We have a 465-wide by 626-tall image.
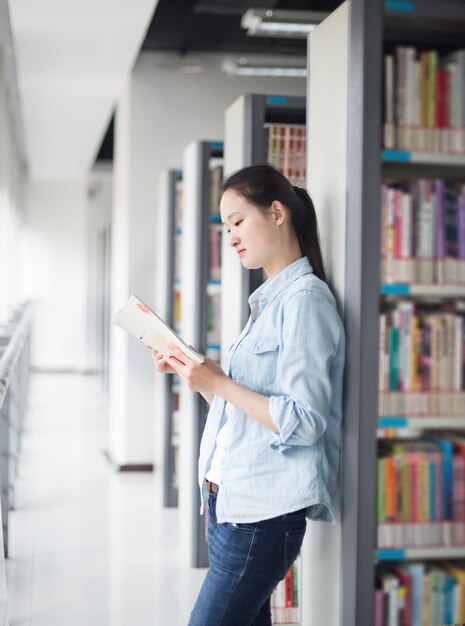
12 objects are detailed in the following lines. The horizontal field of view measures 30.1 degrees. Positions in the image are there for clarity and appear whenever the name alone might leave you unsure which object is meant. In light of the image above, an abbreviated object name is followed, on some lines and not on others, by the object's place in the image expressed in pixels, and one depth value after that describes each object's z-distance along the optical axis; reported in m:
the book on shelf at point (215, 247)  4.78
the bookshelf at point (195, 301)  4.21
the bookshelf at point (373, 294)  2.06
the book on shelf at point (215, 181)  4.61
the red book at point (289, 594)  3.25
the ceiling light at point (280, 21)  4.68
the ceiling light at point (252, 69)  5.86
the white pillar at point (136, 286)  6.54
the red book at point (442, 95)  2.06
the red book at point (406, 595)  2.11
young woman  1.95
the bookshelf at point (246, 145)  3.46
